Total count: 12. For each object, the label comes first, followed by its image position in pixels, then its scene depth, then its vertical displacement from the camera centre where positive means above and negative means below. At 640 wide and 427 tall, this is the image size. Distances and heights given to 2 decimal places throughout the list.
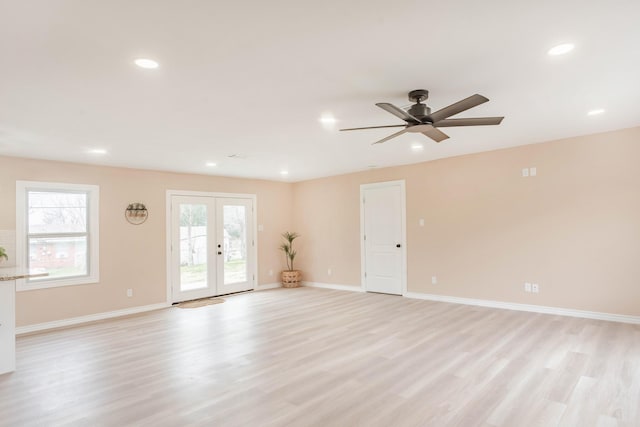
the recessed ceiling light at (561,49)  2.40 +1.17
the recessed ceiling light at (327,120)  3.78 +1.15
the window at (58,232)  5.24 -0.02
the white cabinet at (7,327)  3.56 -0.95
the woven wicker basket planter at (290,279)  8.27 -1.19
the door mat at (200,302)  6.53 -1.38
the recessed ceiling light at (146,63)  2.46 +1.14
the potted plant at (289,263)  8.27 -0.87
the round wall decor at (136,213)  6.21 +0.28
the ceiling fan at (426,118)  2.96 +0.90
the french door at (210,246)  6.84 -0.36
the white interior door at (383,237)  6.96 -0.23
